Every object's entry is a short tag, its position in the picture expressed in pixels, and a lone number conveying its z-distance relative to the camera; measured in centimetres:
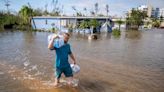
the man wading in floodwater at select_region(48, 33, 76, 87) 382
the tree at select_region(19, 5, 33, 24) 3400
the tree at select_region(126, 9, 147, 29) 4851
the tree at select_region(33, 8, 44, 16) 3849
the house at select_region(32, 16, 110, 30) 3079
